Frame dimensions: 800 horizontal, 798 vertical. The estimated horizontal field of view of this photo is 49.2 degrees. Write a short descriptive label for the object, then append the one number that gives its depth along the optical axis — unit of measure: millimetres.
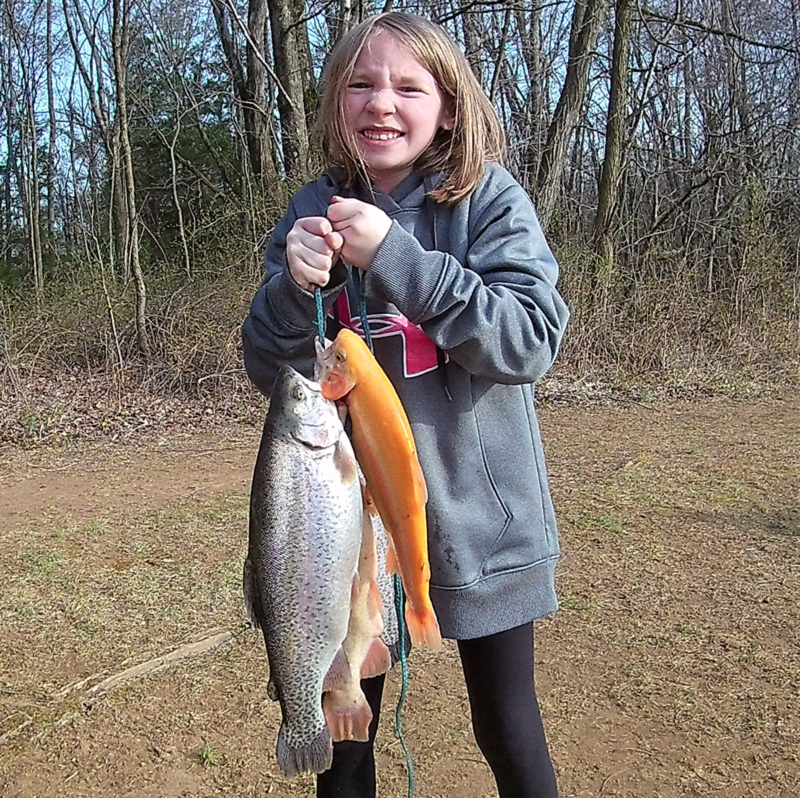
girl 1755
